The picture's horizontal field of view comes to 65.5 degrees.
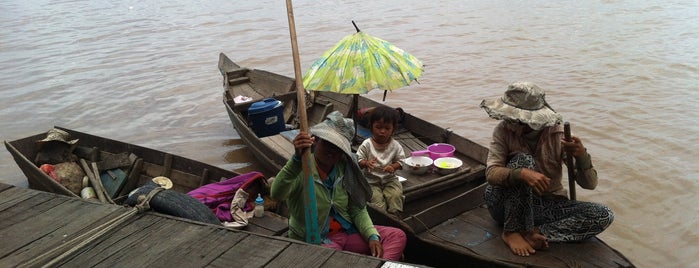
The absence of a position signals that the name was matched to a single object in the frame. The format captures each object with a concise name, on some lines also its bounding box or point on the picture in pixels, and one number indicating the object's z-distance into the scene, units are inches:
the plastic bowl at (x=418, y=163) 192.1
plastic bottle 168.9
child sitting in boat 166.9
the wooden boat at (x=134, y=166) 202.1
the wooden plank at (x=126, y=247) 88.1
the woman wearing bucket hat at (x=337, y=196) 111.4
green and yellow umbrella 187.6
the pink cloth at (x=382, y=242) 126.3
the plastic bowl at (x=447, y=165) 186.7
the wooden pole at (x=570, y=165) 124.3
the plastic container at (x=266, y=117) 248.8
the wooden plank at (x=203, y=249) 86.7
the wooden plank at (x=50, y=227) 92.7
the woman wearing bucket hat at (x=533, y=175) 127.3
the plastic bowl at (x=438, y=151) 198.1
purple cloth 169.8
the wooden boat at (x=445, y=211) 135.3
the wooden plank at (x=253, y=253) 84.9
